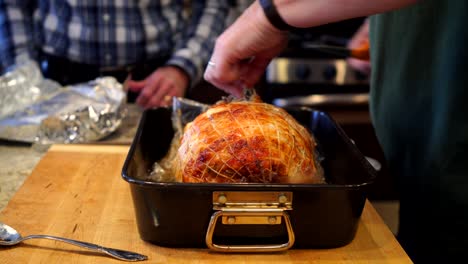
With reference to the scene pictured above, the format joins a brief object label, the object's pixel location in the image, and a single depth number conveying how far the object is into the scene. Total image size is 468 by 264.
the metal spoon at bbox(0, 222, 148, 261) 0.71
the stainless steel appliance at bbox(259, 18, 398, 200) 2.06
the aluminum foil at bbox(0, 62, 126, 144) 1.19
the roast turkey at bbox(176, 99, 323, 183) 0.77
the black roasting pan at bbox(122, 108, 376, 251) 0.67
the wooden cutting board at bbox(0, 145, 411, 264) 0.73
